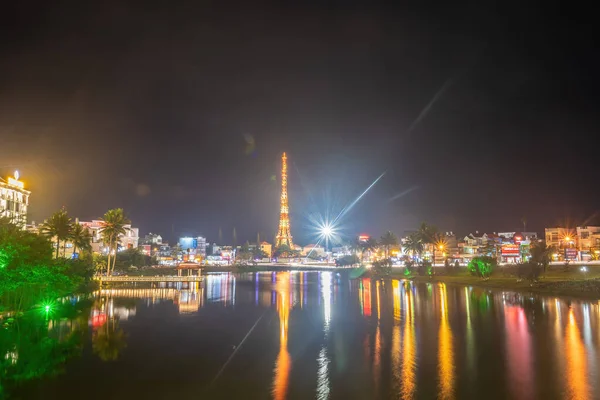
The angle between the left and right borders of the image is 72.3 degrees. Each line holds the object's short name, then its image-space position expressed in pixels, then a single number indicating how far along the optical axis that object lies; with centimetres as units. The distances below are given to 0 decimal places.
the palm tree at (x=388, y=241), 13975
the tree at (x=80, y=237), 7790
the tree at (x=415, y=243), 11516
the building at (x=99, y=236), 14038
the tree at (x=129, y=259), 10956
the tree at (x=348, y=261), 18250
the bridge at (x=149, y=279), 8488
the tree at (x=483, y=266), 7556
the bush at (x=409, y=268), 10551
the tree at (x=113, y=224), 8619
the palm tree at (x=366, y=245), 15800
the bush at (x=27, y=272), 3469
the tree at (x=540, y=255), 6397
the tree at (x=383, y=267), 11536
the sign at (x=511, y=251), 10094
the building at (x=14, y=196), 8775
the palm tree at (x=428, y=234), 10800
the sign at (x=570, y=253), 8575
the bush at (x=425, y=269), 9410
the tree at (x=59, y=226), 7225
